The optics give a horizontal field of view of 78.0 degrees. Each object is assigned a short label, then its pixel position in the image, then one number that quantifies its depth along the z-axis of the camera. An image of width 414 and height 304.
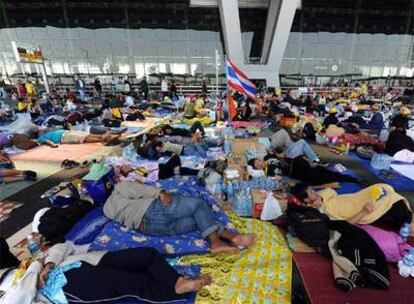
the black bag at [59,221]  3.23
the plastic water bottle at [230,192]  4.22
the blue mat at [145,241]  3.02
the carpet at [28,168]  4.77
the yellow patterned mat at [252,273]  2.48
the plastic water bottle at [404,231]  3.14
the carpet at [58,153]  6.46
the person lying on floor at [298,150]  5.78
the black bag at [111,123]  9.50
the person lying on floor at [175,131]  7.41
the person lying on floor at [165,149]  6.19
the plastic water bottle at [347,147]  6.92
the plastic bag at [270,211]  3.72
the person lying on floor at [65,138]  7.52
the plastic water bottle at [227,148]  6.26
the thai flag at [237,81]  6.38
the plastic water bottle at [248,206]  3.89
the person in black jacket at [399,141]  5.98
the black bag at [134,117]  10.85
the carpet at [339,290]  2.36
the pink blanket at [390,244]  2.85
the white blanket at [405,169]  5.41
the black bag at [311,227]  2.94
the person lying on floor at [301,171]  4.94
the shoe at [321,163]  5.82
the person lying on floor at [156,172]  4.98
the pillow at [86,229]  3.24
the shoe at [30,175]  5.19
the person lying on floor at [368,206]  3.24
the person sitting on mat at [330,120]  8.37
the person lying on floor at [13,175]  5.08
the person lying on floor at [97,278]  2.22
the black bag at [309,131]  8.16
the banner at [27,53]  14.14
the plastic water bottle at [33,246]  3.05
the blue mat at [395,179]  4.92
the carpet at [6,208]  4.00
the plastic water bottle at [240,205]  3.90
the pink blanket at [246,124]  9.36
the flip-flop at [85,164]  6.03
